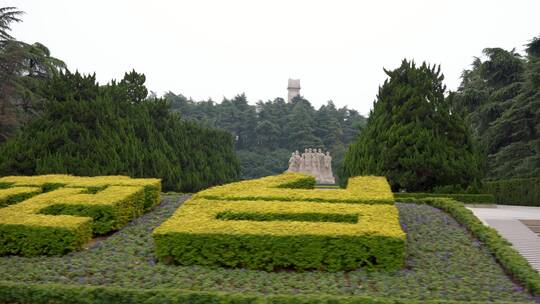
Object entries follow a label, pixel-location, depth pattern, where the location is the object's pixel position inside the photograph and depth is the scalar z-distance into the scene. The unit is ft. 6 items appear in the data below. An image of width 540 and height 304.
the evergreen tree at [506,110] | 99.55
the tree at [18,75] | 104.78
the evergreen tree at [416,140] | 73.05
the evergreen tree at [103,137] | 79.25
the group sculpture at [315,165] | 176.55
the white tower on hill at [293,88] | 405.80
